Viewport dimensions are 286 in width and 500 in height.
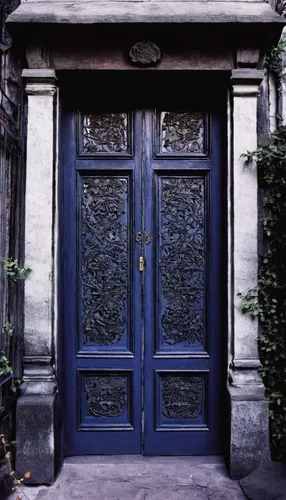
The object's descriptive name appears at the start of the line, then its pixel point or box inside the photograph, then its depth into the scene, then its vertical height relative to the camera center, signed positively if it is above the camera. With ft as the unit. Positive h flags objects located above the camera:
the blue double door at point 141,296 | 12.45 -1.15
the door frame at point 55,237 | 11.58 +0.48
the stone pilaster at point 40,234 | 11.55 +0.55
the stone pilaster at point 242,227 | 11.61 +0.75
